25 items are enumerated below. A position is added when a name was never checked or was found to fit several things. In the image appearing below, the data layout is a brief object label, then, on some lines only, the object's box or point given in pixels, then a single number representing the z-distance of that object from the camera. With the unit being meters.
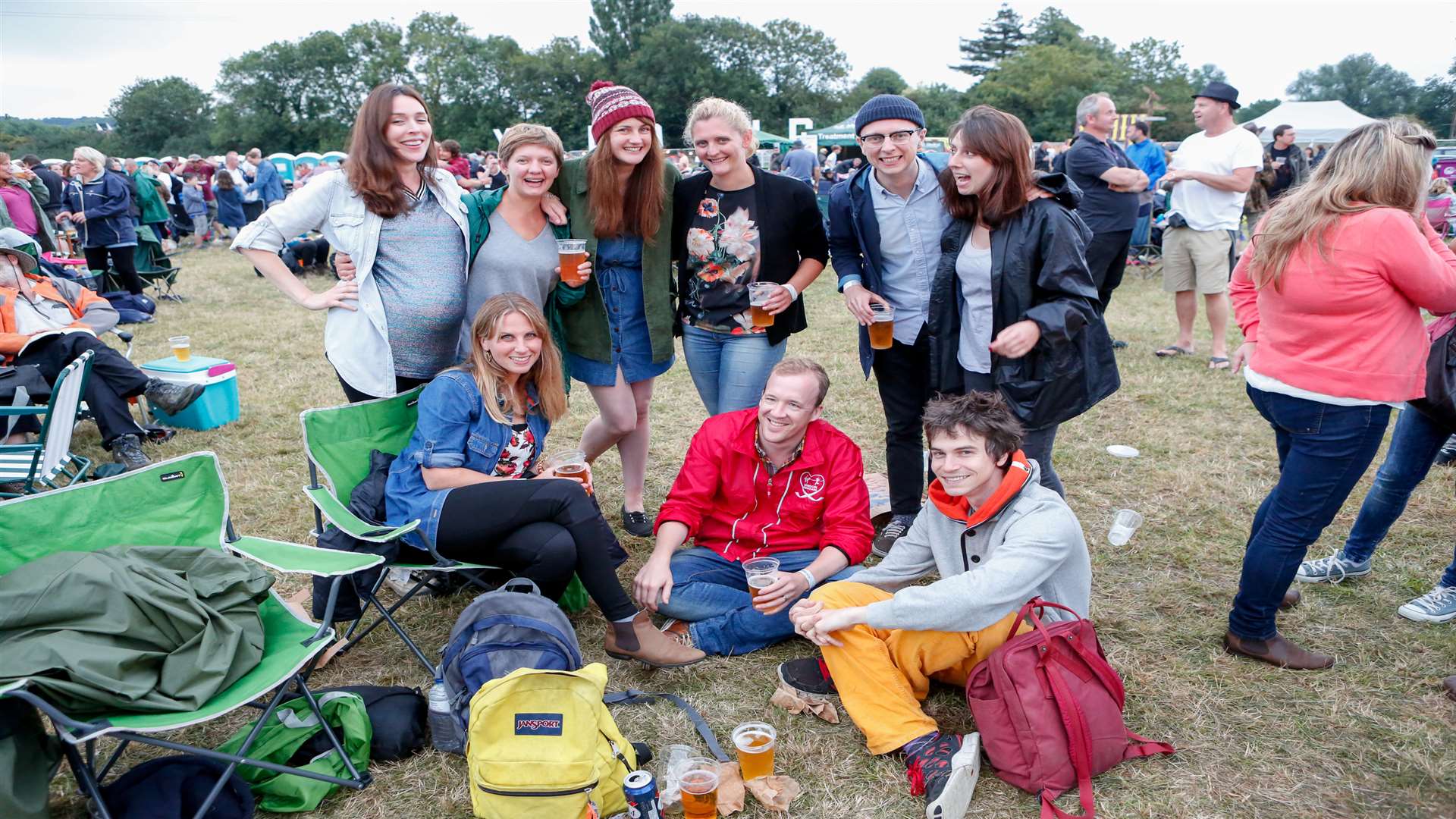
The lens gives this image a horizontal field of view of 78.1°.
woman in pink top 2.39
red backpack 2.27
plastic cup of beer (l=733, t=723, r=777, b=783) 2.37
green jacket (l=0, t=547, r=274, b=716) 1.95
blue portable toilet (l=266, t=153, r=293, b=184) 23.96
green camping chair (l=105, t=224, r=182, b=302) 10.34
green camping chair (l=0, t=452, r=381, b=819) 2.07
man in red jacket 3.02
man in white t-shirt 5.95
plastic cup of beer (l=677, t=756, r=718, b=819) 2.18
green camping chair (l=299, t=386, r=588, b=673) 2.83
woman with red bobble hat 3.17
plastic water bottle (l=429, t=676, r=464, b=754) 2.56
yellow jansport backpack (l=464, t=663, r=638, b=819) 2.14
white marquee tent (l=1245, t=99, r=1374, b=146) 27.38
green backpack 2.31
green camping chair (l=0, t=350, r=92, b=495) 3.83
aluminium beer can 2.12
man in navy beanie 3.08
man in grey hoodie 2.40
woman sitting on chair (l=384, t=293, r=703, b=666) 2.84
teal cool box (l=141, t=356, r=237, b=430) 5.50
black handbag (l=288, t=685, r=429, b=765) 2.53
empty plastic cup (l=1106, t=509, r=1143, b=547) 3.81
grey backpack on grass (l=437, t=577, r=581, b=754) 2.49
